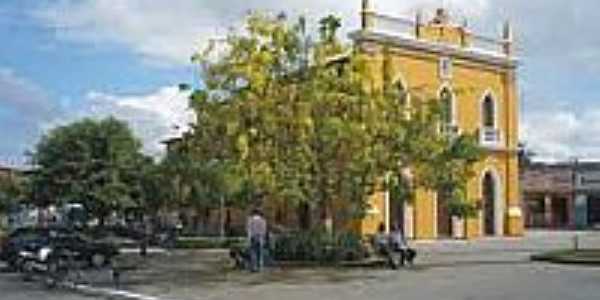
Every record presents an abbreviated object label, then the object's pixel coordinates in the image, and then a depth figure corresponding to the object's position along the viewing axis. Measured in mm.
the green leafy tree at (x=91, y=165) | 59938
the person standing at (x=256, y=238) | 32469
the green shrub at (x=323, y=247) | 34906
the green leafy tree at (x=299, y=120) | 31734
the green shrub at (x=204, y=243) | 52544
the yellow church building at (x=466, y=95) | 54688
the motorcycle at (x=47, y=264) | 30219
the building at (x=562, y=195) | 87250
